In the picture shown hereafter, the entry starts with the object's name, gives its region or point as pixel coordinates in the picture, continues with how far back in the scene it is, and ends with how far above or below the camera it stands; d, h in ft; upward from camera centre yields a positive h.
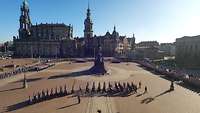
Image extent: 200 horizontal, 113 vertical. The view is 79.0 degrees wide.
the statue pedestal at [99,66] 92.74 -9.63
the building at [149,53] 185.85 +0.47
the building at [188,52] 132.09 +1.18
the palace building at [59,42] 199.48 +20.29
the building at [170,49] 236.63 +9.18
